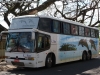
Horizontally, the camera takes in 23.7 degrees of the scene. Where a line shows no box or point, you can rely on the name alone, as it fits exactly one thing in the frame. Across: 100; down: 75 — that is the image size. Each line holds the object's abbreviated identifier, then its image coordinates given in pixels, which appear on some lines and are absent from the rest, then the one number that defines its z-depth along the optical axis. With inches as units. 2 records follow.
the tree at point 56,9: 880.3
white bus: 555.8
